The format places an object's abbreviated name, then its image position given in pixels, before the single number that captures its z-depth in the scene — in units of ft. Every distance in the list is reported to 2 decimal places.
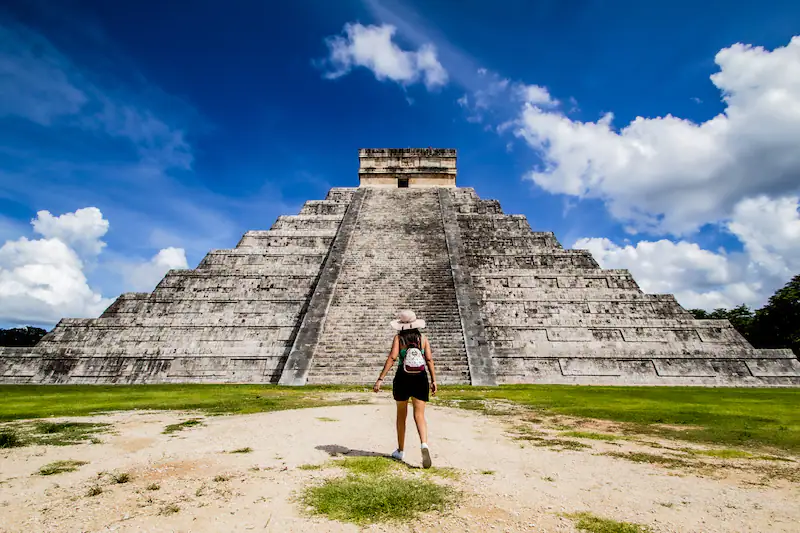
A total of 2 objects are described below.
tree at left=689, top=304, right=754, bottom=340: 94.26
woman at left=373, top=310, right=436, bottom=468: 14.12
